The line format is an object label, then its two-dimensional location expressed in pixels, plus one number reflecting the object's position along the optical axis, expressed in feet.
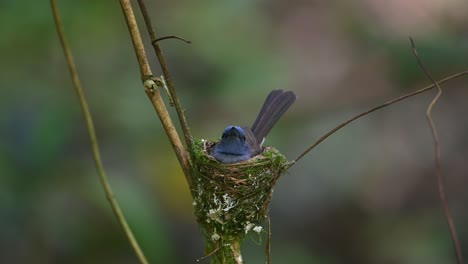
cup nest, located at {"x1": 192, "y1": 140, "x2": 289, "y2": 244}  23.00
